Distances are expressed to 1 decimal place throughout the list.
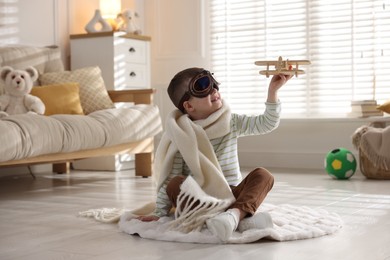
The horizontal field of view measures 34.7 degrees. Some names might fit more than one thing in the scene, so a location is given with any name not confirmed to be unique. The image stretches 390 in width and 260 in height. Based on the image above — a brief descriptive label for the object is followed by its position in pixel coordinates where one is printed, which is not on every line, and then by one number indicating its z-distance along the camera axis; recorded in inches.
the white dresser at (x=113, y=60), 174.6
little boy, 77.9
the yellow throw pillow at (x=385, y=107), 150.8
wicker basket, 143.2
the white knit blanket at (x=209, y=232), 72.3
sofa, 116.6
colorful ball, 142.0
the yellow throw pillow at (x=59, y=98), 147.6
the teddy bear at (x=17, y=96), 140.5
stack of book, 158.6
